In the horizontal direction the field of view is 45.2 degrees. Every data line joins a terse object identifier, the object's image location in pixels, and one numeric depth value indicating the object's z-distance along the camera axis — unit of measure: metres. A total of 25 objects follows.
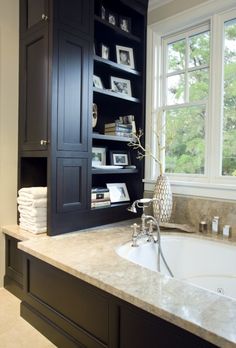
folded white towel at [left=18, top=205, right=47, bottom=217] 2.25
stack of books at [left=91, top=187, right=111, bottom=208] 2.62
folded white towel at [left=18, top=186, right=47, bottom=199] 2.26
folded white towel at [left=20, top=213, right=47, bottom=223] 2.25
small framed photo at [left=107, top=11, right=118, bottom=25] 2.80
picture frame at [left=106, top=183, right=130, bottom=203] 2.94
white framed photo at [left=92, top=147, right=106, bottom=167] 2.80
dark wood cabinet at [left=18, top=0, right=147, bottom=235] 2.20
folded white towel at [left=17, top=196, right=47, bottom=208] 2.24
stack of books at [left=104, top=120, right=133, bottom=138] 2.85
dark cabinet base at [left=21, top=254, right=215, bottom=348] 1.22
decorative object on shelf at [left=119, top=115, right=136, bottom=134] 3.00
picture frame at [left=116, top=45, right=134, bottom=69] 2.95
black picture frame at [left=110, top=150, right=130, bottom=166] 2.97
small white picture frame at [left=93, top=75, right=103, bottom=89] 2.72
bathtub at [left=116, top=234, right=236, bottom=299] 2.07
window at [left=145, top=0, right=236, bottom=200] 2.48
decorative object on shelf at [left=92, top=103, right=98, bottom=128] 2.70
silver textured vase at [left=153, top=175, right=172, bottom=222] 2.62
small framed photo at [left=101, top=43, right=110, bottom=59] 2.78
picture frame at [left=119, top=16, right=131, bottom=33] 2.92
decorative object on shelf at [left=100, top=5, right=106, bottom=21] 2.71
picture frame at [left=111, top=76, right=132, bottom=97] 2.93
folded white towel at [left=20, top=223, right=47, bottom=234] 2.26
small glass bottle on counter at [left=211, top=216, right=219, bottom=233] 2.44
